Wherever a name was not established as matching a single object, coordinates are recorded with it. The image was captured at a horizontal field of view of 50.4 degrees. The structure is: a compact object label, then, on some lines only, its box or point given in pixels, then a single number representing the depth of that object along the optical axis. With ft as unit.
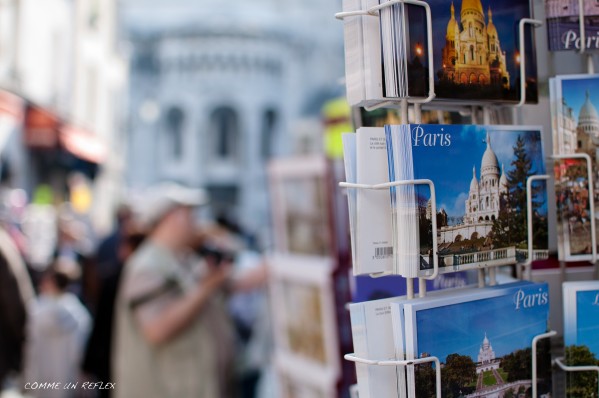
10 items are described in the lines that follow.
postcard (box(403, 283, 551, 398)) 3.34
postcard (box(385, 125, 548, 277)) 3.31
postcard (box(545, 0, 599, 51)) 3.87
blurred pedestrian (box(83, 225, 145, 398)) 10.96
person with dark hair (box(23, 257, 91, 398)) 14.19
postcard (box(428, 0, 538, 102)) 3.48
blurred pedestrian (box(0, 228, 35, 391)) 11.14
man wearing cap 8.66
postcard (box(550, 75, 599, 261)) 3.79
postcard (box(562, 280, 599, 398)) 3.76
